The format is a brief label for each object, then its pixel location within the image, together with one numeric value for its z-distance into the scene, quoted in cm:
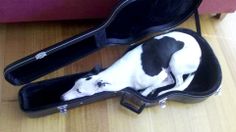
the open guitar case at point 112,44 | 97
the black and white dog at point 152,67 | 97
